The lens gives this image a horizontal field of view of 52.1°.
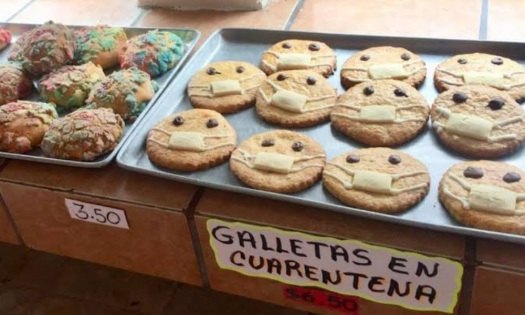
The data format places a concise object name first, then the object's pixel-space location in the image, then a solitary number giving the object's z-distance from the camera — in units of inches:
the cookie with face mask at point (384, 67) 49.6
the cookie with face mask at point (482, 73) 46.5
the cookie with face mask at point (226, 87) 50.3
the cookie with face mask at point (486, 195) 35.1
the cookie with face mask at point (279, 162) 40.6
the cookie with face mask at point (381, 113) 44.1
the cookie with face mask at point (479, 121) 41.3
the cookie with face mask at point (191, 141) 43.6
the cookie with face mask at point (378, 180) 37.9
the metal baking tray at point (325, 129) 37.7
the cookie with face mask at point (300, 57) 52.9
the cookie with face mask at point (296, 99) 47.5
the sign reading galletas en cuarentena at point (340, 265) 35.5
